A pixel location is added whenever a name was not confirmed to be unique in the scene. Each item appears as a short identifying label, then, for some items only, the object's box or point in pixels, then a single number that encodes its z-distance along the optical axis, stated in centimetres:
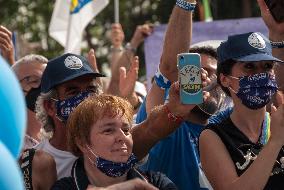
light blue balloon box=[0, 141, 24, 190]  302
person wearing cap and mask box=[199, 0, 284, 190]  429
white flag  888
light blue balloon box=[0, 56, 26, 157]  314
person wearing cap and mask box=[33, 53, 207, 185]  471
